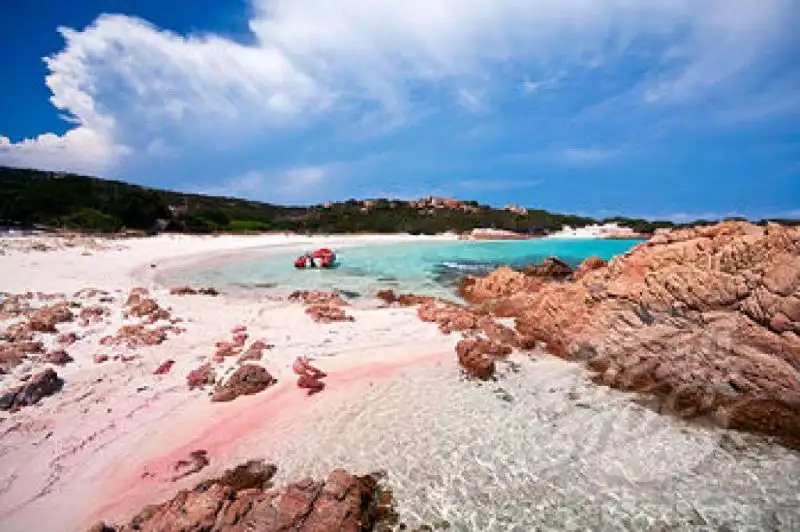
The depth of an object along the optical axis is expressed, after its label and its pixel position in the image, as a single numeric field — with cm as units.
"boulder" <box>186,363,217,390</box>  931
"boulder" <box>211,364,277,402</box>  879
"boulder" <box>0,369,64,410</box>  793
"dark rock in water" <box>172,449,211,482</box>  642
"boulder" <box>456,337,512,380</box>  980
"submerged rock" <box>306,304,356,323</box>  1412
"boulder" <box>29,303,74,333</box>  1144
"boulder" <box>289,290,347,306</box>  1700
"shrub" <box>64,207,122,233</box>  4712
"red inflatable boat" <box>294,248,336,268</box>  3065
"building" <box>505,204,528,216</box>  12027
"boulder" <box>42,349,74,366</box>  969
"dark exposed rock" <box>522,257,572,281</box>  2500
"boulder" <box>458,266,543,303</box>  1831
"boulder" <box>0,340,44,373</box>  938
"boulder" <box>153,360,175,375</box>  981
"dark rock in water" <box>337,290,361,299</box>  2009
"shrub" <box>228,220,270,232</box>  7036
